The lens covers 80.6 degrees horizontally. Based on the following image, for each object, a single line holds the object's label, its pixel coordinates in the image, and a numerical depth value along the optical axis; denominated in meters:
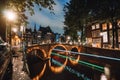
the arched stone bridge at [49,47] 16.08
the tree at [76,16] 13.09
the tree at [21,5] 3.10
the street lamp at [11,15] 4.05
